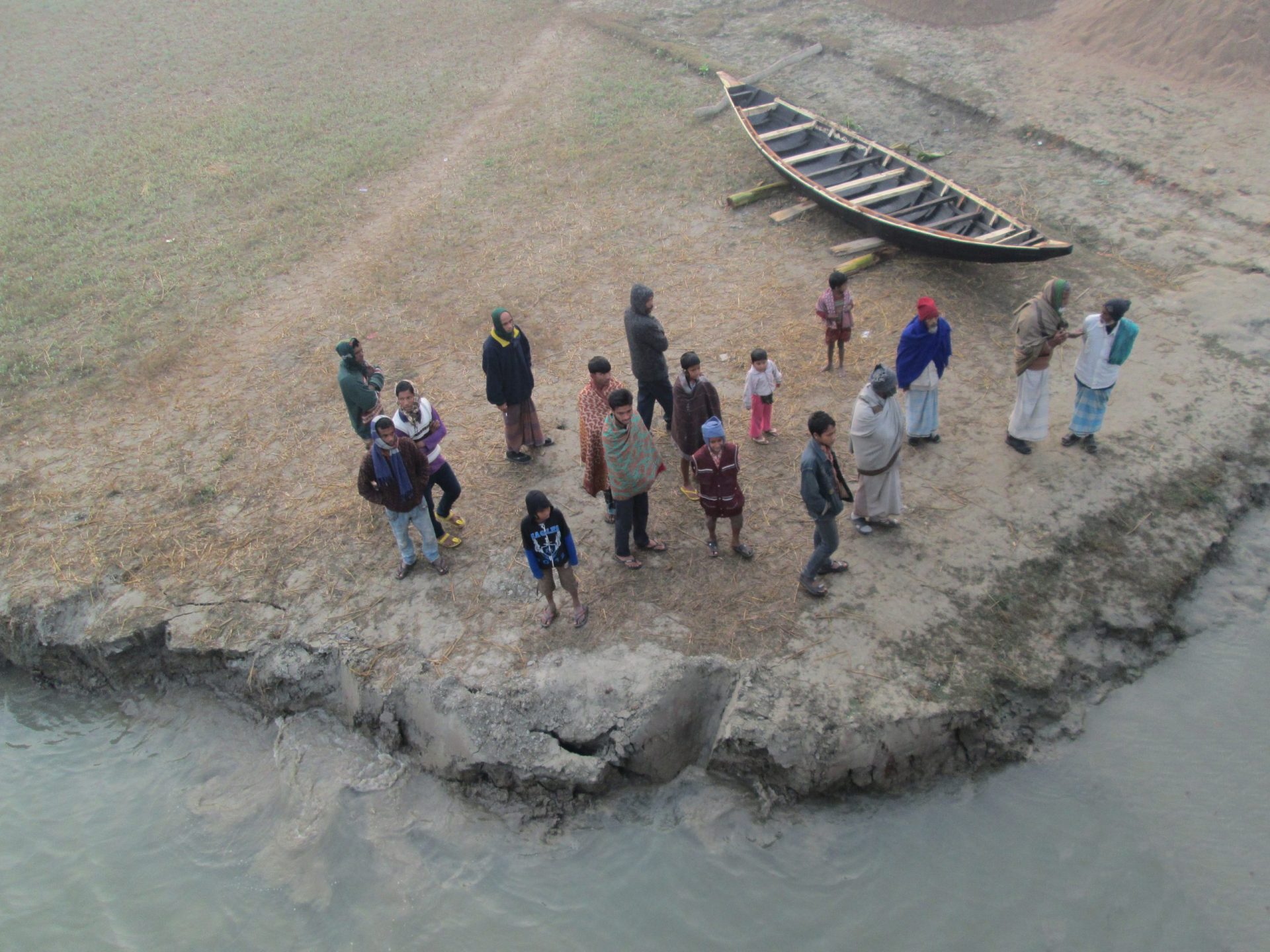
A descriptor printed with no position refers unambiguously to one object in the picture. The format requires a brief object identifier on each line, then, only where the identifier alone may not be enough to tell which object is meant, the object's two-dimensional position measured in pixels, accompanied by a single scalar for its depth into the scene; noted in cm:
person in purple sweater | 640
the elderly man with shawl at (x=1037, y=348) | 687
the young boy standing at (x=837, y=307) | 776
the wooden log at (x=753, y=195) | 1141
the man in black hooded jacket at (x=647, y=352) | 693
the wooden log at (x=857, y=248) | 1014
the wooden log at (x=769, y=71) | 1377
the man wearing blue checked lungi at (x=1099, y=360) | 677
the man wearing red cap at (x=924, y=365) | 688
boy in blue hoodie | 545
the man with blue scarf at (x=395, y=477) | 593
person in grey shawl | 599
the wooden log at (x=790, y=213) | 1102
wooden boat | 909
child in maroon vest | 582
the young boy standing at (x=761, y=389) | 719
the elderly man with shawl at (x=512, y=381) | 701
